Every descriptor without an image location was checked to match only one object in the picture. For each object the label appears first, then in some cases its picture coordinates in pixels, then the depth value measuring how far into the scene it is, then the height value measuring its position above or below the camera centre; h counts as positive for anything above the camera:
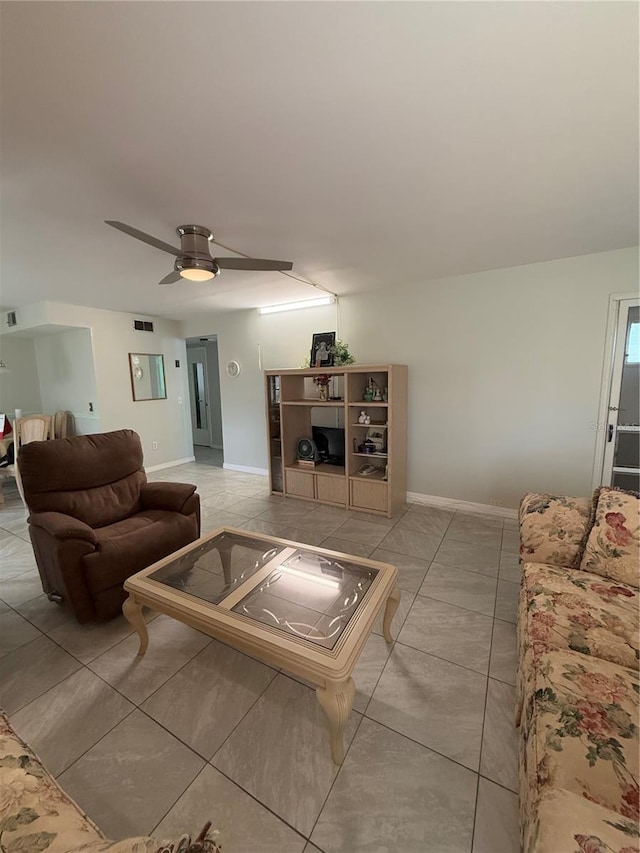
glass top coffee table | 1.22 -1.01
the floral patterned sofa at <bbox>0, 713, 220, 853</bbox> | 0.58 -0.85
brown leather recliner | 1.90 -0.89
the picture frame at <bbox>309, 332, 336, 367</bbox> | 3.71 +0.36
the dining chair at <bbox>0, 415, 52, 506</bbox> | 3.86 -0.52
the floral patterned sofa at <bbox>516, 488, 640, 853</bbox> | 0.76 -0.99
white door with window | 2.75 -0.29
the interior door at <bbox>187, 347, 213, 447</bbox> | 6.85 -0.24
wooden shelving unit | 3.42 -0.64
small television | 3.96 -0.75
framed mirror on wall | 5.06 +0.13
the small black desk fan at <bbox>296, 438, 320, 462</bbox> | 3.96 -0.82
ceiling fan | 1.97 +0.74
